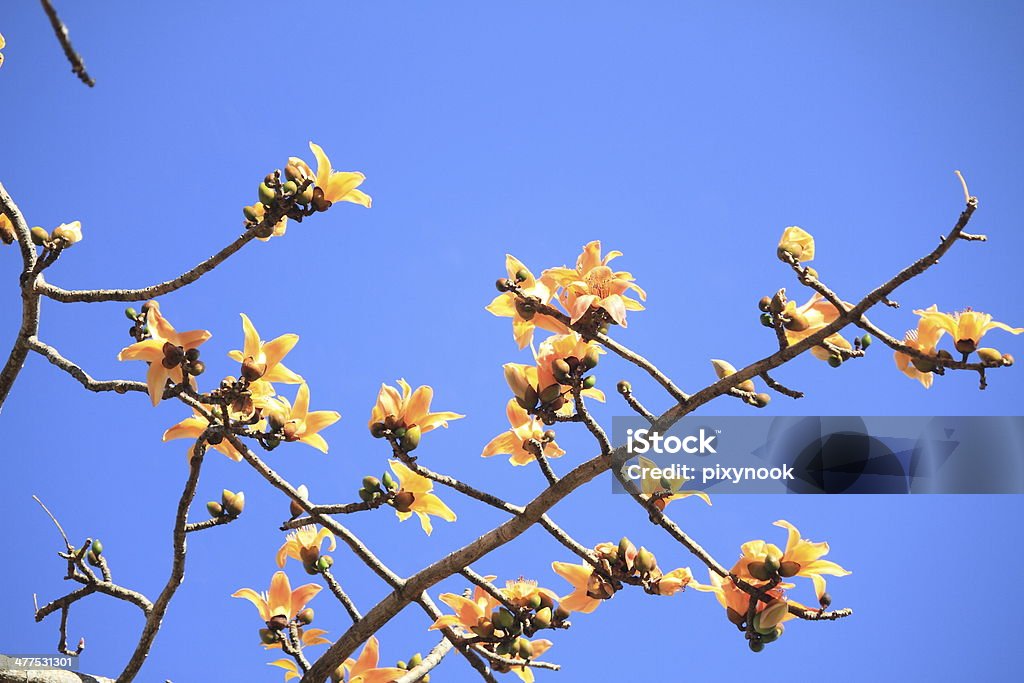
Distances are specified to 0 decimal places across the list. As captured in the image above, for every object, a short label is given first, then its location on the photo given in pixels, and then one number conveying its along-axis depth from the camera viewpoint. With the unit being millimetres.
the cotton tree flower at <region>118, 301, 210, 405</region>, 4297
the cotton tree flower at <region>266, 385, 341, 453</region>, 4656
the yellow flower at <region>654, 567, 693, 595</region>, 4271
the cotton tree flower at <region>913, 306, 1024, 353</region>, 4137
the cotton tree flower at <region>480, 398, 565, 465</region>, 4969
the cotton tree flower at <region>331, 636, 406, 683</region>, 5094
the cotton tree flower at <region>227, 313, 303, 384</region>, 4508
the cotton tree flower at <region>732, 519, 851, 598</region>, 4074
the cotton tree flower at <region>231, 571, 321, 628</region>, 5105
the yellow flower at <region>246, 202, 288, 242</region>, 5492
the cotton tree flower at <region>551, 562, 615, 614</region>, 4402
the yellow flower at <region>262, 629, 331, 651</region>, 5324
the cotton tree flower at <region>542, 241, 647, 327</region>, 4359
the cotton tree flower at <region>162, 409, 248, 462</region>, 4699
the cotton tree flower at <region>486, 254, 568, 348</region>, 4590
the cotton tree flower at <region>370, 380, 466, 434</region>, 4766
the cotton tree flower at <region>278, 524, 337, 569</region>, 5070
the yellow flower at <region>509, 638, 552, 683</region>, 5277
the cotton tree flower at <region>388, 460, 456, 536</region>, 4797
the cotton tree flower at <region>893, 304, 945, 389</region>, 4180
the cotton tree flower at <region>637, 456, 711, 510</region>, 4410
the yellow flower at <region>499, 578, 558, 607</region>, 4863
